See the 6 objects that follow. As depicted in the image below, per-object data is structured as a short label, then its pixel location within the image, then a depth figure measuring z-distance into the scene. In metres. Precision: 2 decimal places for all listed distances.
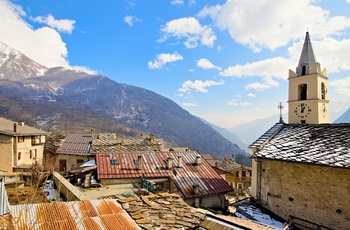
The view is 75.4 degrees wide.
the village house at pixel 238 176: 47.62
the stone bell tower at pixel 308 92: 18.69
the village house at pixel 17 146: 27.00
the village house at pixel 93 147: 31.00
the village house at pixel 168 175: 17.12
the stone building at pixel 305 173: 10.66
